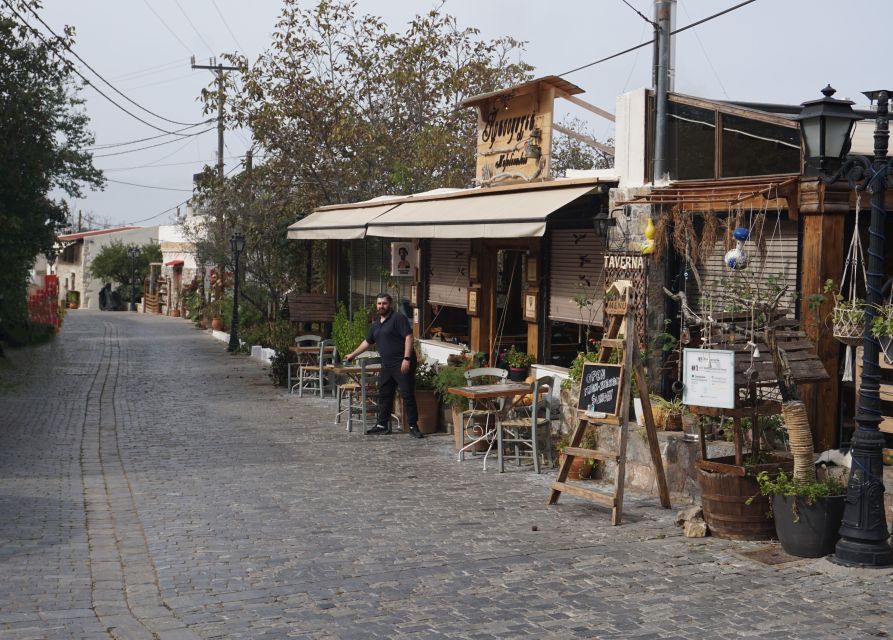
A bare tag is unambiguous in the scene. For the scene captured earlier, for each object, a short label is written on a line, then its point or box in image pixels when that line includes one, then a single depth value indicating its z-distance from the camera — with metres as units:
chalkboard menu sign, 8.32
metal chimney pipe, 10.00
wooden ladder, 8.16
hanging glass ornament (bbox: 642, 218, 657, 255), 9.70
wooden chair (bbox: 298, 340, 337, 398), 16.05
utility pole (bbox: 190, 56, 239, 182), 22.89
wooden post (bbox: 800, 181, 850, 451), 8.12
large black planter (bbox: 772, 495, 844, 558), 6.91
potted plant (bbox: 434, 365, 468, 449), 11.41
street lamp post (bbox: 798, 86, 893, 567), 6.65
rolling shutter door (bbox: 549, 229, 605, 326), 11.28
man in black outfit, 12.30
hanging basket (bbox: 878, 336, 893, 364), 7.24
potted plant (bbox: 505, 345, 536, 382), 12.51
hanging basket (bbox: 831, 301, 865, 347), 7.29
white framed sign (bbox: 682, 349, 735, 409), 7.14
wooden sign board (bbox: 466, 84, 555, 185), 12.88
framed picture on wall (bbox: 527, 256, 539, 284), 12.44
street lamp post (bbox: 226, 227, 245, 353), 24.77
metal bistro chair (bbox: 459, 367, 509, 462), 11.02
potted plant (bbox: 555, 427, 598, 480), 9.83
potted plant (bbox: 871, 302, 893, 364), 6.88
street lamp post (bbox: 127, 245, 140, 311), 55.94
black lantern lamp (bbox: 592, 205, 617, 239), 10.44
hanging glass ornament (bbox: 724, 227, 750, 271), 8.29
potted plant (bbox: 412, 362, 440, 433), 12.79
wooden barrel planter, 7.40
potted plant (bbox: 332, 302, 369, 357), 17.70
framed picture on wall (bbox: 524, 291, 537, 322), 12.45
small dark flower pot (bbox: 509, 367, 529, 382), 12.50
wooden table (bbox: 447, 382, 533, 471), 10.41
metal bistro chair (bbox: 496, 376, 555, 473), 10.23
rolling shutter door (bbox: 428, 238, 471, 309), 14.77
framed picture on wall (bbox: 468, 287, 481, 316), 13.97
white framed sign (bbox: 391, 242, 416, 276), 16.41
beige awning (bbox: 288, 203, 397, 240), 16.23
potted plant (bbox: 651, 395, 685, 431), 9.23
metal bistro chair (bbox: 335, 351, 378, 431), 13.07
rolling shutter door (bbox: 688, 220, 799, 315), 8.67
